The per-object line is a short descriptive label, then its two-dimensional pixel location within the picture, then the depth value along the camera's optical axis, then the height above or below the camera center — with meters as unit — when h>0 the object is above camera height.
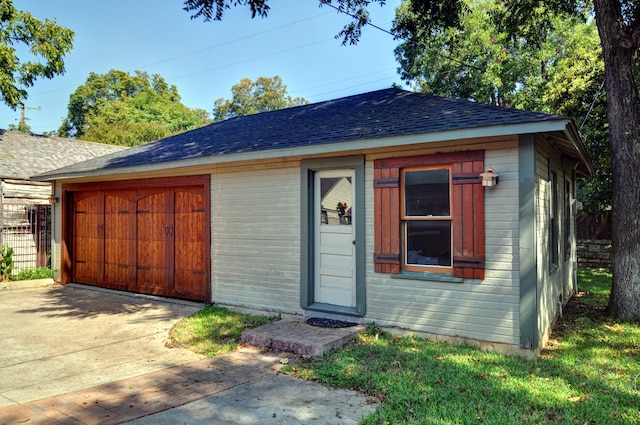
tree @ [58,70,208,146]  29.97 +8.59
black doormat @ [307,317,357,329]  5.64 -1.44
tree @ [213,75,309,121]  39.62 +11.06
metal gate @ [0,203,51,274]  10.76 -0.40
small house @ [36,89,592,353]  4.84 -0.01
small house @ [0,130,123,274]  10.82 +0.26
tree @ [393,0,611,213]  13.57 +5.86
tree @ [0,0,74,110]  11.21 +4.65
